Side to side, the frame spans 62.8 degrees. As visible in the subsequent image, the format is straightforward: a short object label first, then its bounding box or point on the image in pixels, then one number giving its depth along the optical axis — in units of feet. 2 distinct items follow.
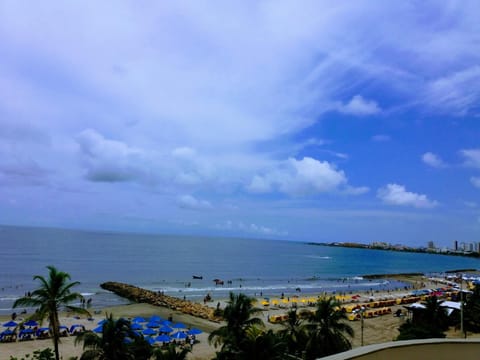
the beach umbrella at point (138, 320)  108.88
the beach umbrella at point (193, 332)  99.14
